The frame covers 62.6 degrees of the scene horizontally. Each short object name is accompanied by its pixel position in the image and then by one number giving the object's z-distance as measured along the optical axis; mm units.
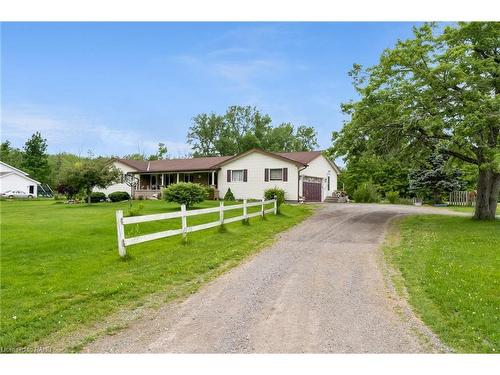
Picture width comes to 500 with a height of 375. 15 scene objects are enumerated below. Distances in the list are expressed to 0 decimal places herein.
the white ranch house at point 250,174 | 30969
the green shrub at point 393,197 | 34528
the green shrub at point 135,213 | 17219
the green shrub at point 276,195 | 20797
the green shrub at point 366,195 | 35375
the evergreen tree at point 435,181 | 33094
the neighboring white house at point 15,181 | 48594
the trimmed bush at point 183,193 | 21641
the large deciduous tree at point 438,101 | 15477
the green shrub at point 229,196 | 32375
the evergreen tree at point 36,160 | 57531
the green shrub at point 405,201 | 34647
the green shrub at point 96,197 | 32156
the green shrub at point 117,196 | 32134
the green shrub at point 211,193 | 33219
